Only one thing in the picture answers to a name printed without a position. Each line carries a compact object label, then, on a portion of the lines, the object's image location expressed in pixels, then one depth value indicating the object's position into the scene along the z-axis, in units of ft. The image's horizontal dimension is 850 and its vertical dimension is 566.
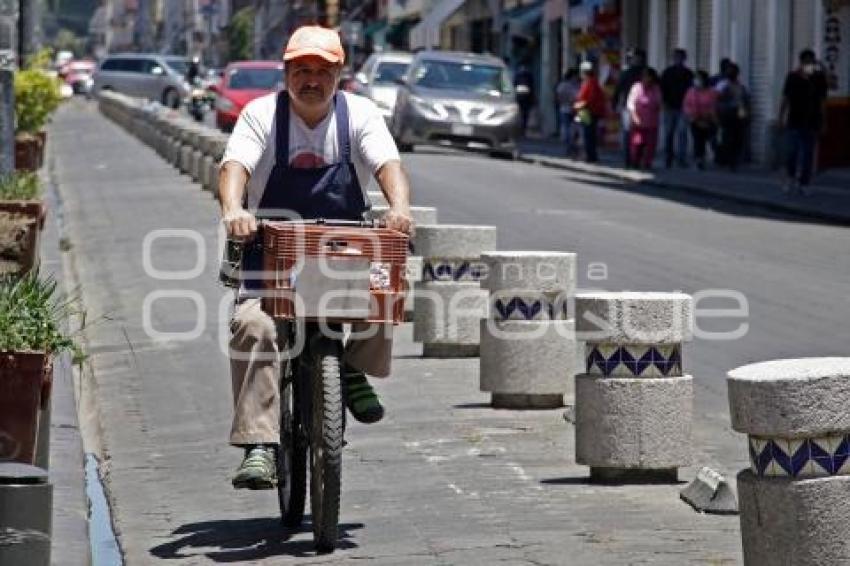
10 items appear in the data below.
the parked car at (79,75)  355.56
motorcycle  216.54
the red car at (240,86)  165.27
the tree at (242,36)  453.58
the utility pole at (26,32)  102.17
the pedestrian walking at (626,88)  136.12
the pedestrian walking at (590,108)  143.95
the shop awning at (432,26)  264.93
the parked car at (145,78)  257.34
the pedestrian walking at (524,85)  189.57
